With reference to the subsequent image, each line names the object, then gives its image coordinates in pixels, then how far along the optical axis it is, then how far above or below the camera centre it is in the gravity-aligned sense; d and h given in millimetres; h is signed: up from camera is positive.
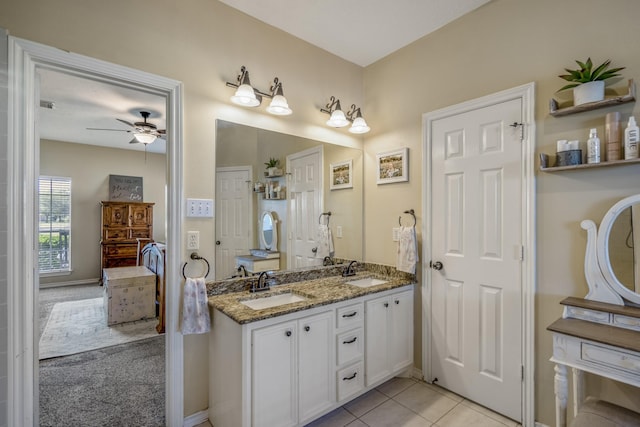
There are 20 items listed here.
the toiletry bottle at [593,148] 1592 +359
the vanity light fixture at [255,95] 1994 +825
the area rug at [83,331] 3053 -1332
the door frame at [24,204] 1417 +53
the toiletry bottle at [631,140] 1483 +372
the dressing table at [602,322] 1339 -549
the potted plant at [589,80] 1586 +726
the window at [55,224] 5531 -165
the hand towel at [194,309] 1800 -569
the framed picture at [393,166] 2575 +436
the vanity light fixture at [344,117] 2559 +858
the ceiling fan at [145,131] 3977 +1125
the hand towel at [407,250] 2428 -284
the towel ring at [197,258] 1889 -285
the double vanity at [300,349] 1590 -821
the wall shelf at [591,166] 1495 +263
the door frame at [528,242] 1883 -170
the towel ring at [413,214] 2517 +8
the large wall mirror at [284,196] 2086 +156
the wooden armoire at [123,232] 5777 -327
